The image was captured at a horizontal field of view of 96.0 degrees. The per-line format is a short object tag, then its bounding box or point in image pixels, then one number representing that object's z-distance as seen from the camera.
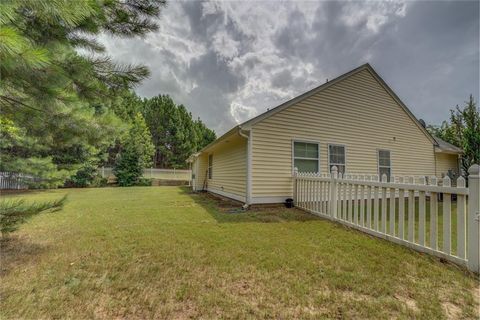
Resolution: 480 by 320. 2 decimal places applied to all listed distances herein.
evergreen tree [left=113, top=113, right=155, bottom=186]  19.09
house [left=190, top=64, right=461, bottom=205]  7.35
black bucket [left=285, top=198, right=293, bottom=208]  7.30
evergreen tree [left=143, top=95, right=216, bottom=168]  30.67
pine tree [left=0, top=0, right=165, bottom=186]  1.69
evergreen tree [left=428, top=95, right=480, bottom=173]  11.21
